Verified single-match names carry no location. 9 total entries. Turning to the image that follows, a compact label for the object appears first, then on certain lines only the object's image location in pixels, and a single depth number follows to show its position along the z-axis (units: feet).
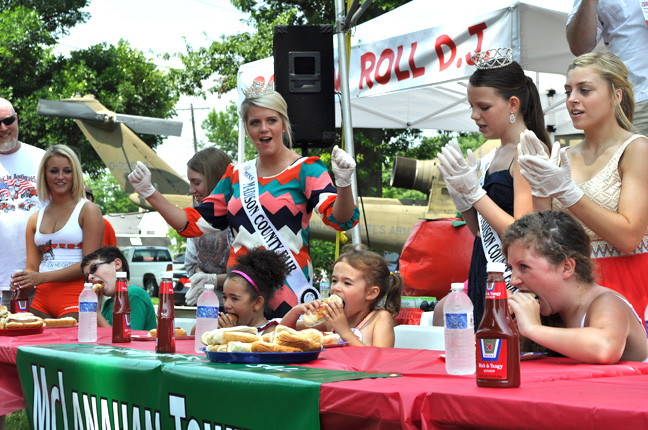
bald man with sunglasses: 15.85
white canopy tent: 16.33
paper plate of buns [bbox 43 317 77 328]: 12.47
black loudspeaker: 17.10
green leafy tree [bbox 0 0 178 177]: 63.77
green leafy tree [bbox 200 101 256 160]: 156.25
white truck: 85.92
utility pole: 138.51
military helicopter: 17.62
